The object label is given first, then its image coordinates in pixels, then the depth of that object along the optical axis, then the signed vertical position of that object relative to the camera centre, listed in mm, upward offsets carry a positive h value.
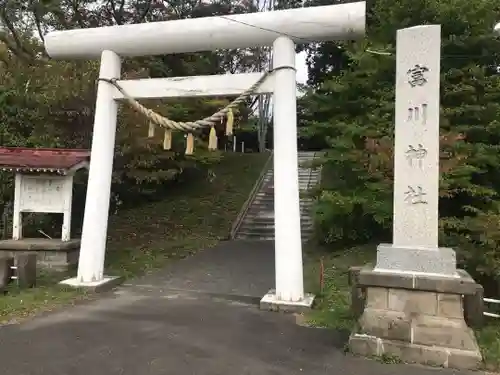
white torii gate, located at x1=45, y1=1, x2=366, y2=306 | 7004 +2415
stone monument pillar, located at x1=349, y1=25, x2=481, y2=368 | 4805 -355
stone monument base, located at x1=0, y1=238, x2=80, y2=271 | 9352 -700
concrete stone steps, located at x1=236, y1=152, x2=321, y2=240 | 15289 +509
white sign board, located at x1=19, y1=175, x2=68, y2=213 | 9453 +488
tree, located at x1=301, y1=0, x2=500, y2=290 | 9344 +2410
